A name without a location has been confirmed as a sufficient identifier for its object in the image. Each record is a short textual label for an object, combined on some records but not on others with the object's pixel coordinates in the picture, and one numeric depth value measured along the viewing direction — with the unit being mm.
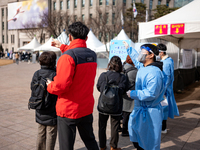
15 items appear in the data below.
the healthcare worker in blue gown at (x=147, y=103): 2684
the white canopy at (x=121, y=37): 15508
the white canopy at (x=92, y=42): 16812
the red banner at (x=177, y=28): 5555
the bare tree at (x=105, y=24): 38500
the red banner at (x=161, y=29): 5836
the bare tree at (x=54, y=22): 39334
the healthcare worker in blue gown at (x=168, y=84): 4761
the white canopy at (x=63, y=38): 17819
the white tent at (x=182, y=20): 5449
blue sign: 8859
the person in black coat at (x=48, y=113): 2930
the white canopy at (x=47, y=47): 19938
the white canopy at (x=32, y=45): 27898
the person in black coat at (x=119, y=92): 3619
